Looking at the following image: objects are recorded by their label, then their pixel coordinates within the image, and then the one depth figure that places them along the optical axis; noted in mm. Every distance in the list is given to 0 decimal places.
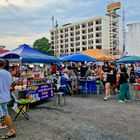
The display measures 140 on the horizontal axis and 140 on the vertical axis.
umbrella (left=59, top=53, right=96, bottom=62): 8565
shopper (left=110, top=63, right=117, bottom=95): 7271
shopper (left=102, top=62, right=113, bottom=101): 6805
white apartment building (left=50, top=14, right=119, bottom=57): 49238
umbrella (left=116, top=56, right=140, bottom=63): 10792
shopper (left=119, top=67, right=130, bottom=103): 6415
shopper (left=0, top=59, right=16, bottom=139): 3276
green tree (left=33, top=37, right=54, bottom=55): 47346
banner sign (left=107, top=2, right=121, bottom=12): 53908
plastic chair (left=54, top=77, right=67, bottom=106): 7207
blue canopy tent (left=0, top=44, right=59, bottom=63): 5968
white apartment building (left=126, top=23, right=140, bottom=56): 20304
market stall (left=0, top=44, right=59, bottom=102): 5478
